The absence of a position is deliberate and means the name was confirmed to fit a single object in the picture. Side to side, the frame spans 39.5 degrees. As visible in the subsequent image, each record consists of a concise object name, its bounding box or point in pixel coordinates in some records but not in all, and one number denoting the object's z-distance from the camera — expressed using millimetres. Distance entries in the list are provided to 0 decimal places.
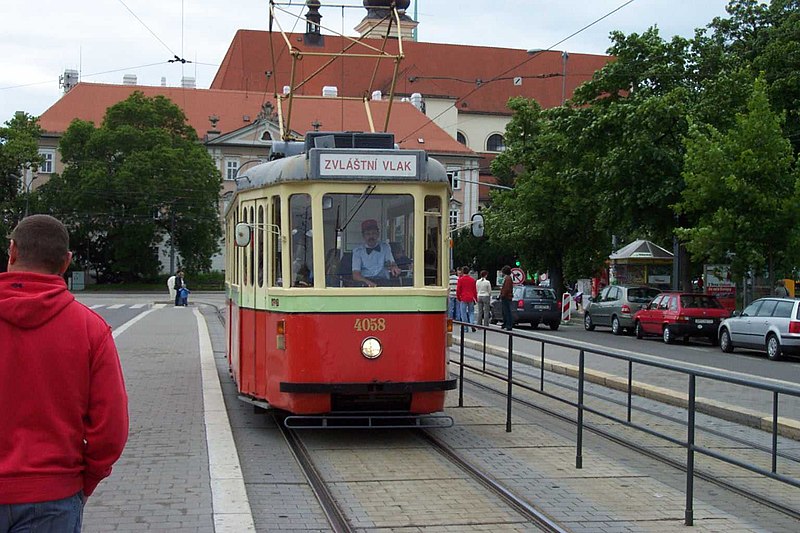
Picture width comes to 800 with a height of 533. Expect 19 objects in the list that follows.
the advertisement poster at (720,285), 36250
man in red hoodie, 3486
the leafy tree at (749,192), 29578
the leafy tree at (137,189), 72750
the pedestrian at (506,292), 27797
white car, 24672
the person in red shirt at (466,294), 28469
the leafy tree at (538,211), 45969
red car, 30422
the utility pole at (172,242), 74312
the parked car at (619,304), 35094
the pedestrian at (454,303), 30528
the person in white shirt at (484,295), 29094
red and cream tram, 9812
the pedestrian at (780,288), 33700
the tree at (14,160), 75500
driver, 10016
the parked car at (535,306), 36875
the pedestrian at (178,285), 50906
